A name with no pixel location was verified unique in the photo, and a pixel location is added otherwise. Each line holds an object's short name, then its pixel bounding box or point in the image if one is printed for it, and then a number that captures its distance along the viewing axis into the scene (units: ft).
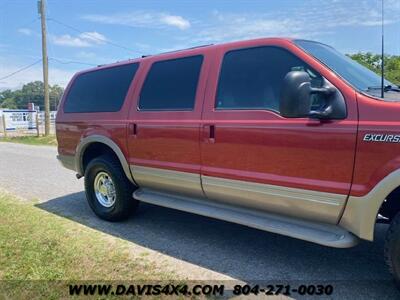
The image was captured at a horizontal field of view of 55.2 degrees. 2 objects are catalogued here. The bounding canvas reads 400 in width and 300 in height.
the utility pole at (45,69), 74.23
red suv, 9.53
